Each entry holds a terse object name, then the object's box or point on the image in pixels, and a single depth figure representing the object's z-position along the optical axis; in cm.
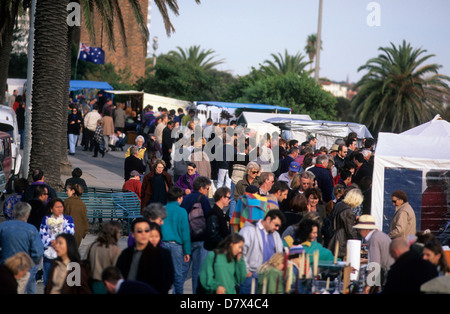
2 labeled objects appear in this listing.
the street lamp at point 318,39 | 4528
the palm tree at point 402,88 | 4509
